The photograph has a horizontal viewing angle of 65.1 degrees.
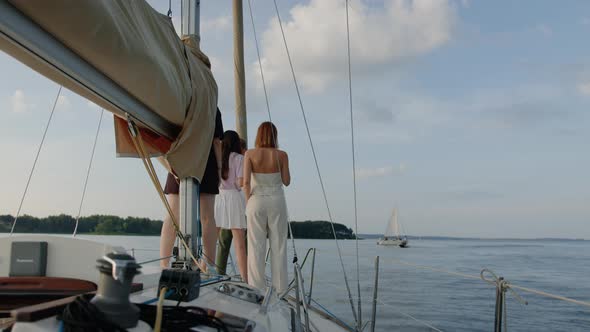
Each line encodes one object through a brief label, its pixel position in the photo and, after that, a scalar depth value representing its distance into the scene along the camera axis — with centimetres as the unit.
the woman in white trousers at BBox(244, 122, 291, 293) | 372
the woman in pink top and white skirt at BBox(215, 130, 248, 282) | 445
